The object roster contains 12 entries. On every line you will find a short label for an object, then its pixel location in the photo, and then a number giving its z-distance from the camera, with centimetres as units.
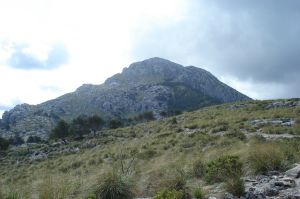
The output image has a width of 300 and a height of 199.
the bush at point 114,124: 10938
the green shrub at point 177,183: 1123
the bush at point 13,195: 1002
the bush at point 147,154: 2348
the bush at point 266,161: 1262
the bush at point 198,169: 1449
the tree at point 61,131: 9225
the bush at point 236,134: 2452
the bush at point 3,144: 8850
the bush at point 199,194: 1038
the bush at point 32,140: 11825
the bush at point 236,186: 991
